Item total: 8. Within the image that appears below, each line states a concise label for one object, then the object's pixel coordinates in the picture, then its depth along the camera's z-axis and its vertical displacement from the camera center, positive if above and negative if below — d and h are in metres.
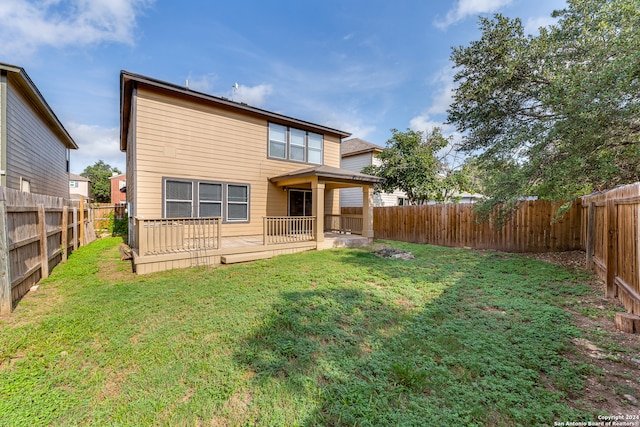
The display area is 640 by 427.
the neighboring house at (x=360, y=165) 16.36 +2.99
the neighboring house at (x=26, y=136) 7.35 +2.56
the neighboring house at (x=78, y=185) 34.59 +3.28
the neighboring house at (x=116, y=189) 38.03 +3.00
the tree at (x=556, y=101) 5.16 +2.68
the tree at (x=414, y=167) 13.64 +2.34
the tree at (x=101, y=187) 41.91 +3.61
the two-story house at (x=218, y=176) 7.14 +1.15
